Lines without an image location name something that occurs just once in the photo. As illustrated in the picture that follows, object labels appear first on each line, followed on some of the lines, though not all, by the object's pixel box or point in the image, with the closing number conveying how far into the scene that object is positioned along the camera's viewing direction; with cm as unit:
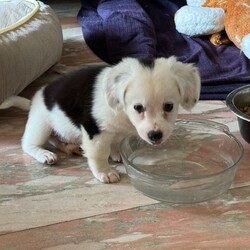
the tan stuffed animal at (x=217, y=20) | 272
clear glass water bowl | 168
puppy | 158
